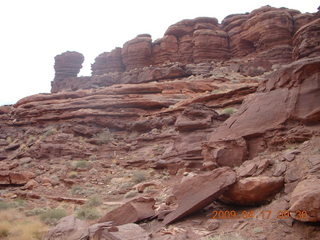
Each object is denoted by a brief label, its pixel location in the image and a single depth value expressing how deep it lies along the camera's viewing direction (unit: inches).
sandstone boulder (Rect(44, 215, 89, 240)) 234.2
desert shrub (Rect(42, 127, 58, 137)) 789.3
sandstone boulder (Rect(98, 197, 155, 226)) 261.9
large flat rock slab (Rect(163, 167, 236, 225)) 232.2
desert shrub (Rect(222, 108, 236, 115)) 585.0
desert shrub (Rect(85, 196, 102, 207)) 417.7
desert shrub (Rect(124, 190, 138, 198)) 452.0
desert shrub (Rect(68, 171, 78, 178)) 582.9
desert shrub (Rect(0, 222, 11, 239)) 295.8
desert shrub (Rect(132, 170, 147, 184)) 517.3
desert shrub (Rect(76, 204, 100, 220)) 352.2
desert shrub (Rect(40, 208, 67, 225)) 347.3
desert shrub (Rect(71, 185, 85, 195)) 508.7
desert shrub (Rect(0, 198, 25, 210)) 425.6
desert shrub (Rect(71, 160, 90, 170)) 620.7
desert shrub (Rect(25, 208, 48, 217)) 395.5
